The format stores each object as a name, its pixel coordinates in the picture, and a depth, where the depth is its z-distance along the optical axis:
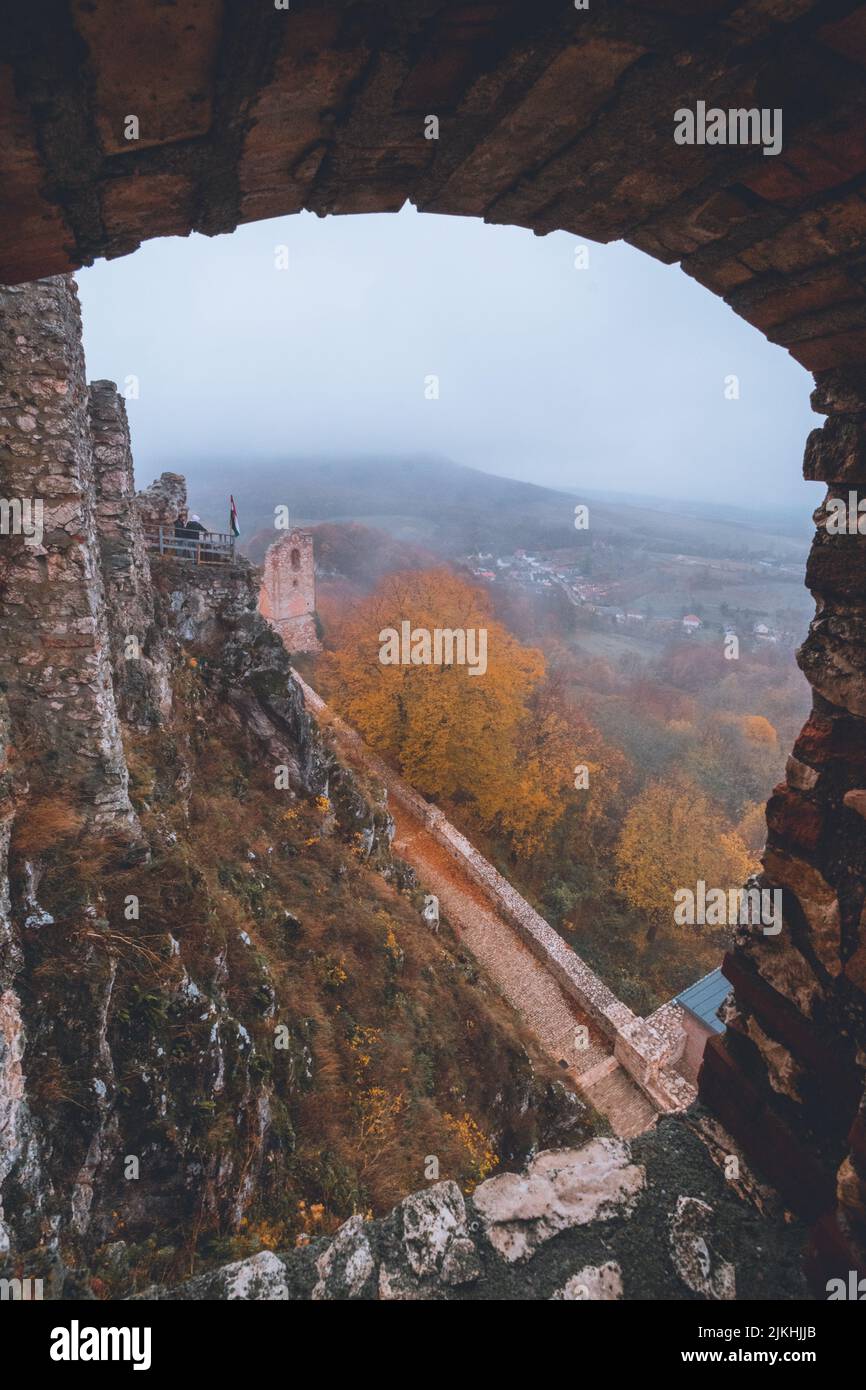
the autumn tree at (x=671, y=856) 17.33
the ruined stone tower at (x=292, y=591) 26.92
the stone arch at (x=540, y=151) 1.48
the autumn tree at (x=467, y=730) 18.31
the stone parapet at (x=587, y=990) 11.74
